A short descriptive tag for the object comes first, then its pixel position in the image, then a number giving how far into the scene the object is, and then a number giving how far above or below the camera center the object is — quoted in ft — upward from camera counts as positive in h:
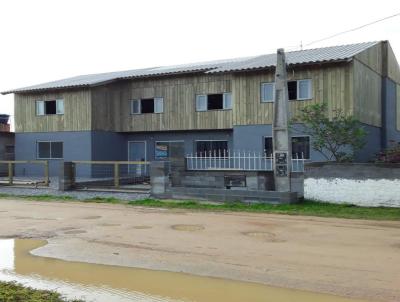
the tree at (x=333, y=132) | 58.95 +2.90
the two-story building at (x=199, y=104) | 71.04 +9.00
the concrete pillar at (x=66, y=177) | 67.87 -2.40
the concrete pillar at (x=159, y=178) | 58.54 -2.30
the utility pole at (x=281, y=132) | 53.31 +2.75
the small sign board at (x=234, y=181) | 54.95 -2.56
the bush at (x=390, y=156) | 56.96 +0.03
